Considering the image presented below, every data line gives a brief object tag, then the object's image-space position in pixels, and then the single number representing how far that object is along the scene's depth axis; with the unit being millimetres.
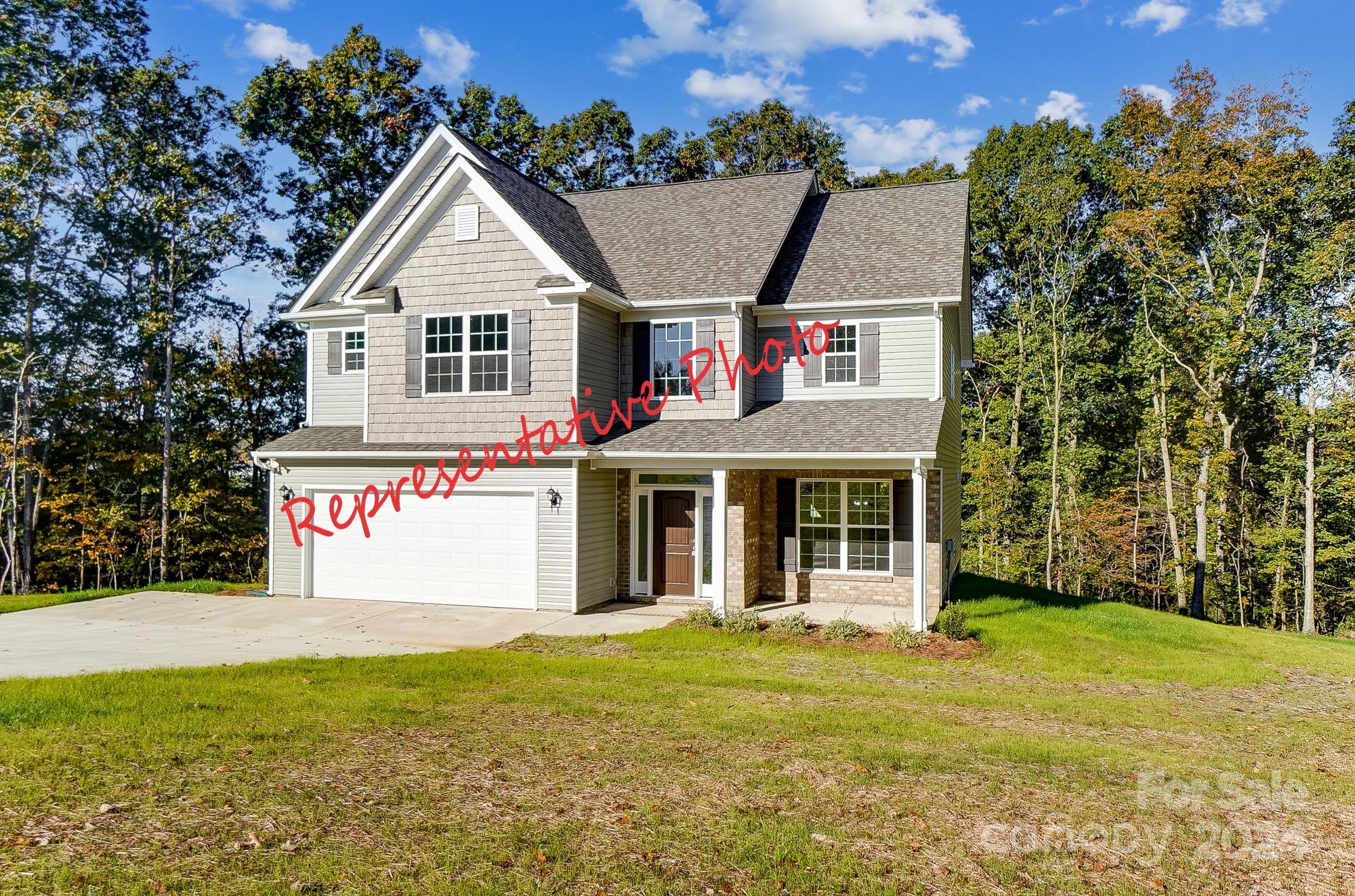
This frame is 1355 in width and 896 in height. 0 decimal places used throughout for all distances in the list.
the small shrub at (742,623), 12727
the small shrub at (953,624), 12547
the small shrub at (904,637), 12023
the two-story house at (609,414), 14625
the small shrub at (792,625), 12656
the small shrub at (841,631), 12344
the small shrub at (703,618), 13172
